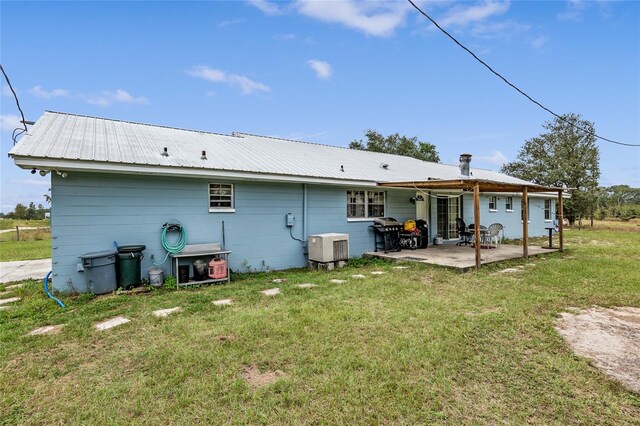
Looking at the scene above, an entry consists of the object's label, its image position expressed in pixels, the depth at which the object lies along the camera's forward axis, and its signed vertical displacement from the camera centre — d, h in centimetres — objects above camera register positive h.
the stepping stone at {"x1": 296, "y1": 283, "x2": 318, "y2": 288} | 627 -144
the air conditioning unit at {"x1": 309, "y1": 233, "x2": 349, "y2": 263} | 816 -92
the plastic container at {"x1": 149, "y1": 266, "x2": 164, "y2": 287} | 627 -125
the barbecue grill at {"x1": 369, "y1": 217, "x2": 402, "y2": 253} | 1006 -71
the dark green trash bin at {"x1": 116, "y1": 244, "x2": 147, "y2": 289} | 598 -96
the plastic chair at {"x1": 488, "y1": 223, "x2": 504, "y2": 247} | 1150 -73
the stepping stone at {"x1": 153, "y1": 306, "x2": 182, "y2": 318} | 462 -145
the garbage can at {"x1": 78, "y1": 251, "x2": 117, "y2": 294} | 563 -101
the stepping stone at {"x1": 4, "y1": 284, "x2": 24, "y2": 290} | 651 -146
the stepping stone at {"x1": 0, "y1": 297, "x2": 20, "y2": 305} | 549 -147
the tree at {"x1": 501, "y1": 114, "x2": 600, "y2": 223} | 2655 +399
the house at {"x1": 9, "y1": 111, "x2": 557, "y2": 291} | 583 +53
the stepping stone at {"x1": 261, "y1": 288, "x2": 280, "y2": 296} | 573 -144
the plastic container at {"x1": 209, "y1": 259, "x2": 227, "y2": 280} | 670 -116
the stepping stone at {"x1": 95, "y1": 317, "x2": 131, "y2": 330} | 419 -145
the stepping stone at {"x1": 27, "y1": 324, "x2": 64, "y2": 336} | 402 -146
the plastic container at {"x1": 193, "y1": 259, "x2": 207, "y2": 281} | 666 -117
